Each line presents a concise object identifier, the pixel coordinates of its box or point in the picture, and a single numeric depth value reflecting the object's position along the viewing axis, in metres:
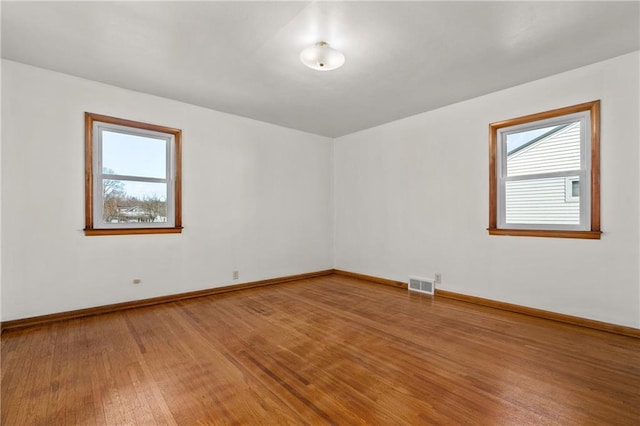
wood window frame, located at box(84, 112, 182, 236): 3.46
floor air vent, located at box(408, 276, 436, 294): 4.41
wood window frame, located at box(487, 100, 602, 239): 3.07
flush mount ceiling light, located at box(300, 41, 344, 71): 2.69
